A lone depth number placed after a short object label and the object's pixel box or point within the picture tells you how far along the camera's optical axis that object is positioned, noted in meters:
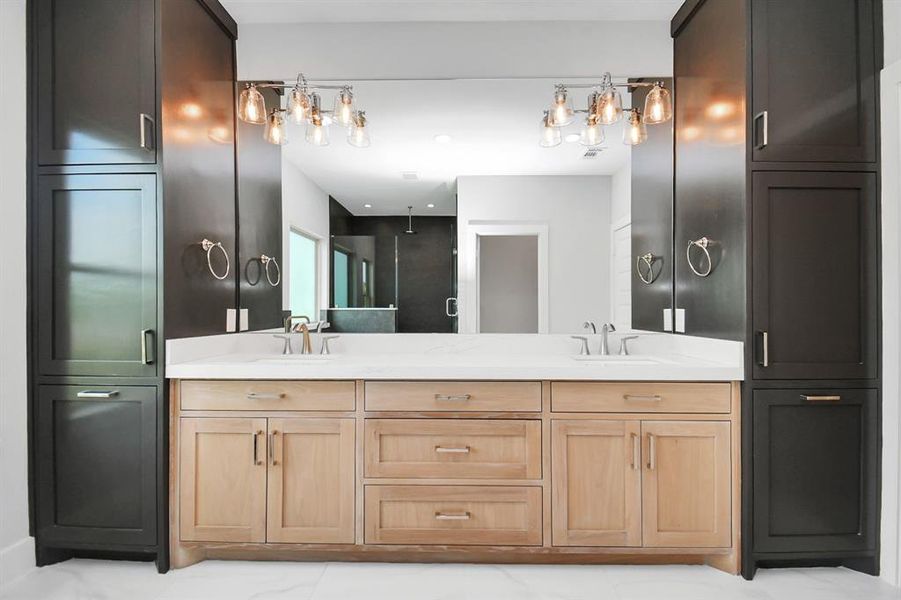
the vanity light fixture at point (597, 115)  2.34
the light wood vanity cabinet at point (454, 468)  1.89
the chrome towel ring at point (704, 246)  2.06
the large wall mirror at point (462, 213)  2.45
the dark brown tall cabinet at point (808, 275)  1.86
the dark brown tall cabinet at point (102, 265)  1.90
